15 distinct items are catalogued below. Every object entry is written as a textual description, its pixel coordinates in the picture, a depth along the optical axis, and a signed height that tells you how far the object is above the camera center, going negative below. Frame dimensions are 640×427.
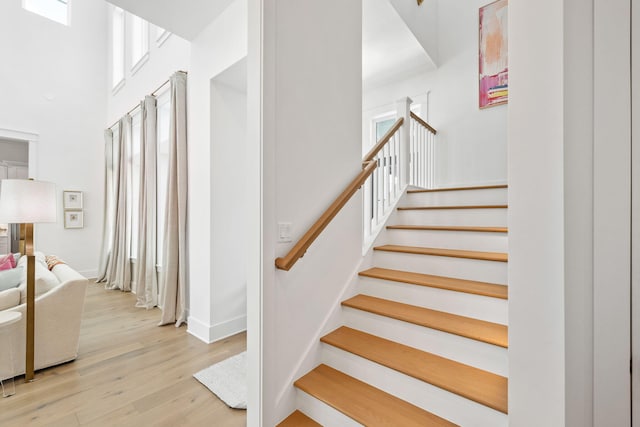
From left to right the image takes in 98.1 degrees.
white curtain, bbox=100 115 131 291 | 4.79 -0.25
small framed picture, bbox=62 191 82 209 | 5.59 +0.29
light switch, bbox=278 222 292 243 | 1.63 -0.11
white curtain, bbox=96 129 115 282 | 5.56 -0.01
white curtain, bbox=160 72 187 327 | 3.25 -0.06
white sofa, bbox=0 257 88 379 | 2.19 -0.92
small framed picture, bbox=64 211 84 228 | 5.62 -0.11
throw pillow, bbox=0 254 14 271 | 3.04 -0.55
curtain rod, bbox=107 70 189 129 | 3.79 +1.78
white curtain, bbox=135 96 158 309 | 3.86 -0.06
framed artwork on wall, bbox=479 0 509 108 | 3.69 +2.17
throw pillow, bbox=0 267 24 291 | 2.45 -0.59
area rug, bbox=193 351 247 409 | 1.94 -1.29
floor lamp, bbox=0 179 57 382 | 2.12 +0.02
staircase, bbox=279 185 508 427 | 1.41 -0.79
